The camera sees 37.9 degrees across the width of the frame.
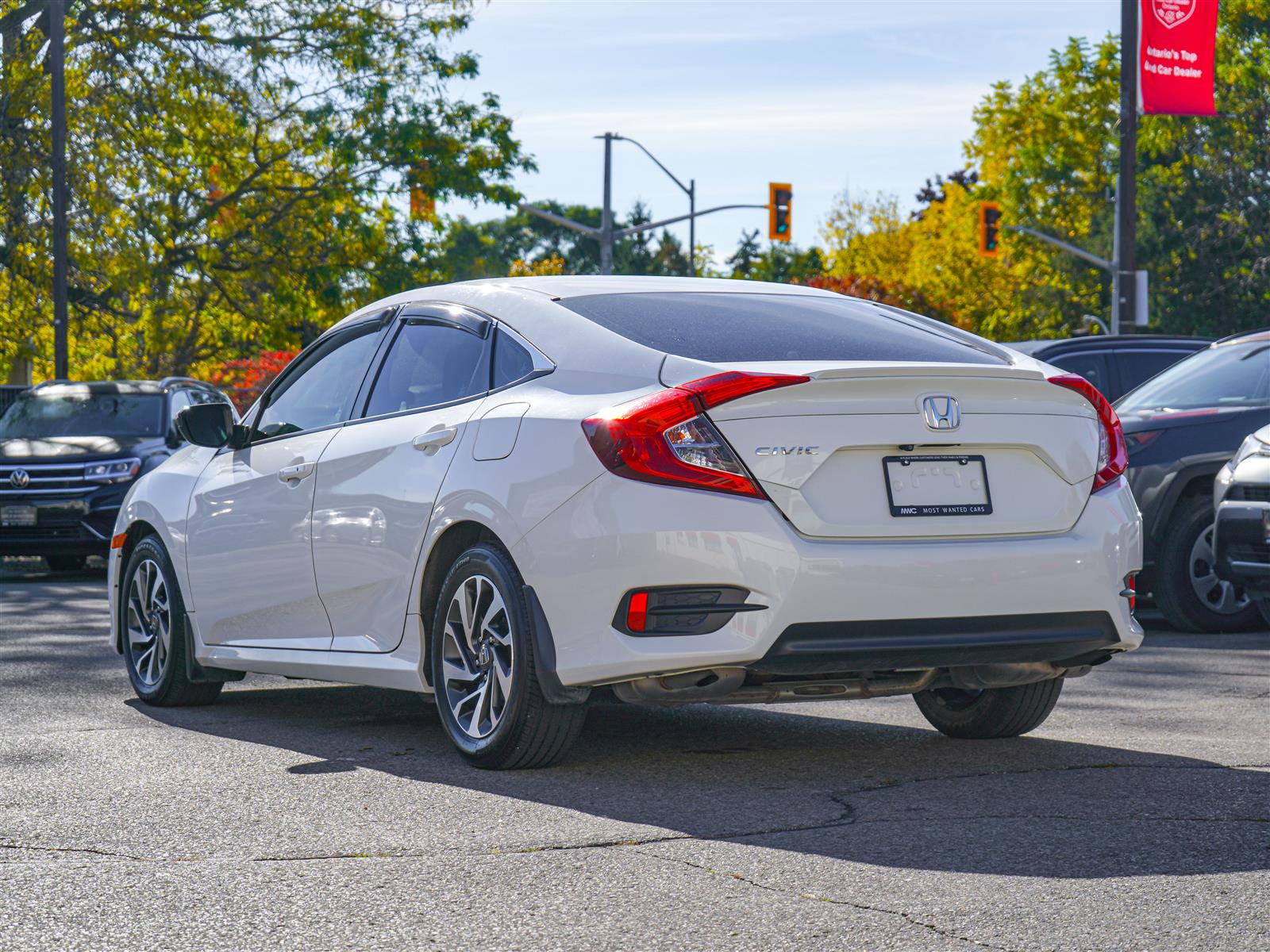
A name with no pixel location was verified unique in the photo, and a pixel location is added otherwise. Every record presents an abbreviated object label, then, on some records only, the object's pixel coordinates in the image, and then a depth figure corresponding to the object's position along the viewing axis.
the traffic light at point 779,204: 33.91
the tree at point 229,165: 26.33
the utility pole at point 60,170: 23.73
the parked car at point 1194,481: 10.56
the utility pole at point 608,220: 39.53
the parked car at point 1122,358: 13.23
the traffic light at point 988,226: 41.28
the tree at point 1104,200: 44.19
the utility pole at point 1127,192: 21.22
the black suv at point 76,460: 15.29
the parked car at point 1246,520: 9.05
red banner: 20.88
